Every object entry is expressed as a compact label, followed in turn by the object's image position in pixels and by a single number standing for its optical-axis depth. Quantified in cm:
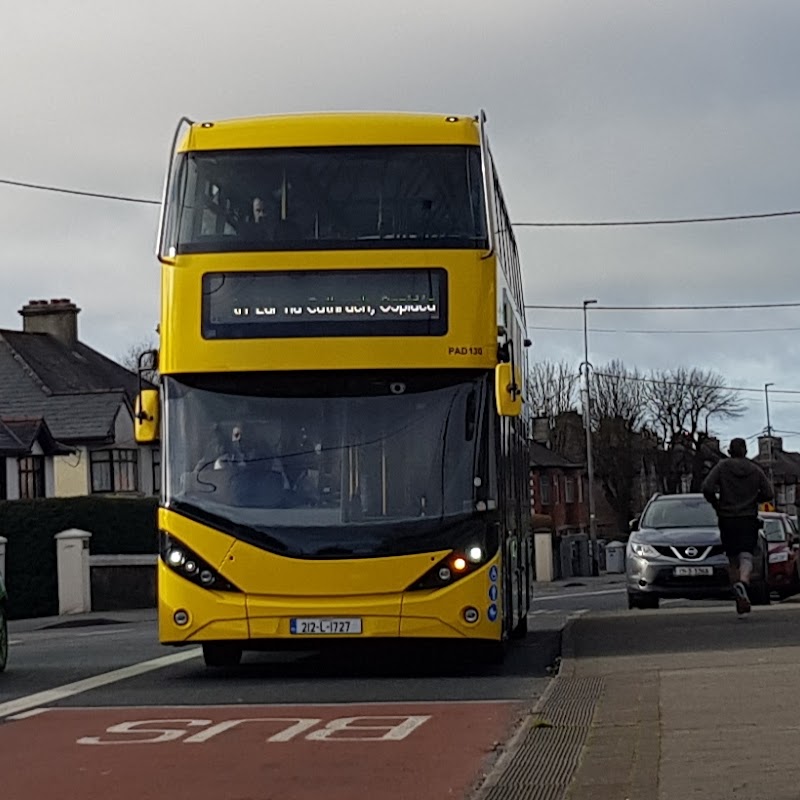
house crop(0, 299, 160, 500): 5881
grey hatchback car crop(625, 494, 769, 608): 2288
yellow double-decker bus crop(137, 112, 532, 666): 1362
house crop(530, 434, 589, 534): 10488
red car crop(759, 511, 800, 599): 2862
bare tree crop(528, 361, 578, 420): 11481
